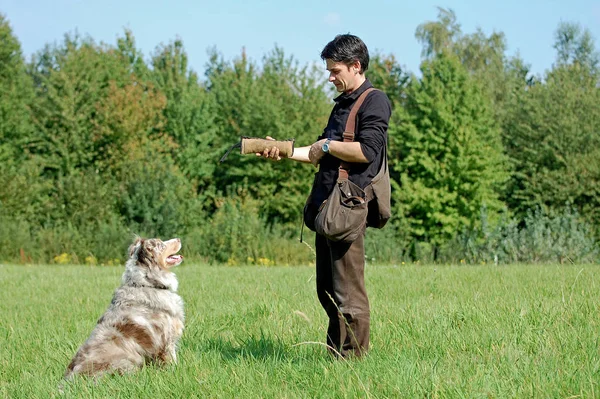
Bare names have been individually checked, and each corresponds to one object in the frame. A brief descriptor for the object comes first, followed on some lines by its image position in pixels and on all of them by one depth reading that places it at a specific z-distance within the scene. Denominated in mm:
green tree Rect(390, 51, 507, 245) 31734
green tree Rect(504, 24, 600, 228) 33156
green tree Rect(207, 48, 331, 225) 32781
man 4852
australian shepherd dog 5453
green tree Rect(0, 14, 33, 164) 32906
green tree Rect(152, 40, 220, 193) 36031
